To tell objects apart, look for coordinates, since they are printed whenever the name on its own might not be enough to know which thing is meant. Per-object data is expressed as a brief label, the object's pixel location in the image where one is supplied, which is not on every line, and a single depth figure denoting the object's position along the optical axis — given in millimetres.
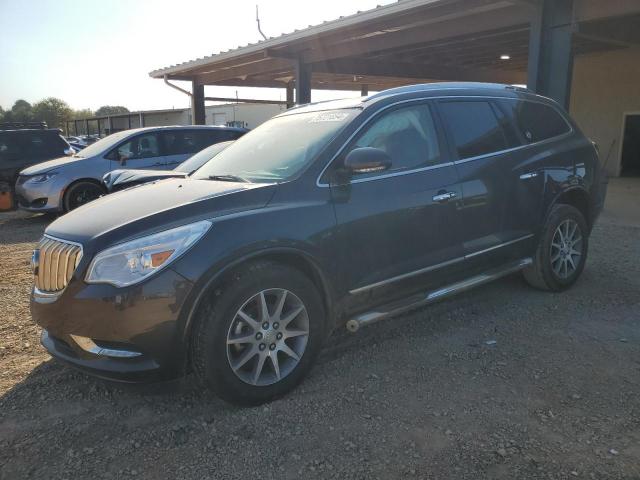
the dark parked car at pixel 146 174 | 6675
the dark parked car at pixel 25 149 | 11586
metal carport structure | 8828
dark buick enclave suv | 2773
